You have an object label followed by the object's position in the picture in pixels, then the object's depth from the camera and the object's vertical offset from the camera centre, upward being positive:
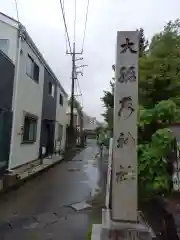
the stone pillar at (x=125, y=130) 3.24 +0.08
